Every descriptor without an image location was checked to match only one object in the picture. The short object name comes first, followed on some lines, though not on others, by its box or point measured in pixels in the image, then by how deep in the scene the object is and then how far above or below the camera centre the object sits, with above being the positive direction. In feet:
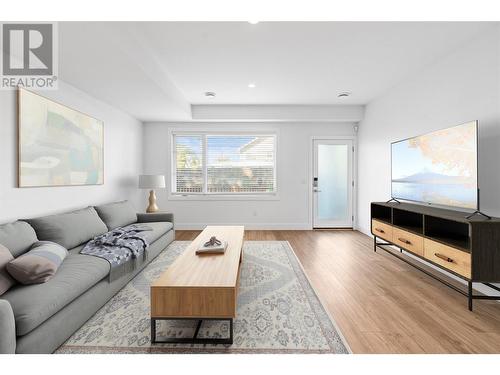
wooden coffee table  5.40 -2.42
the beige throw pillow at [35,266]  5.36 -1.76
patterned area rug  5.45 -3.45
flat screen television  7.84 +0.73
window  18.25 +1.78
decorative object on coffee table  7.75 -1.91
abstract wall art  8.25 +1.71
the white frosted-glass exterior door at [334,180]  18.01 +0.51
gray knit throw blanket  7.79 -2.06
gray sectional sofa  4.53 -2.25
